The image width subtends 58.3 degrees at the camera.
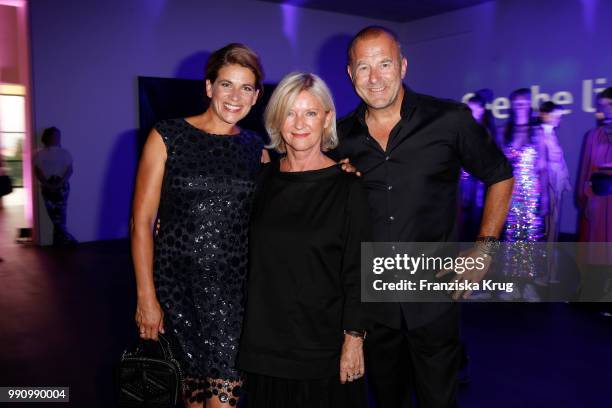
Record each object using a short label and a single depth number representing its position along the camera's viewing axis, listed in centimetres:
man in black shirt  202
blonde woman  173
